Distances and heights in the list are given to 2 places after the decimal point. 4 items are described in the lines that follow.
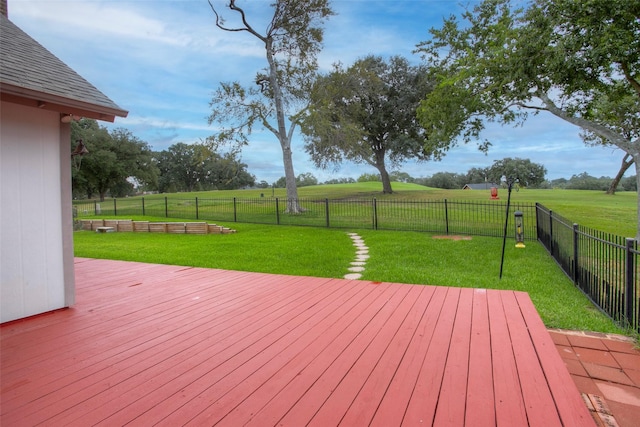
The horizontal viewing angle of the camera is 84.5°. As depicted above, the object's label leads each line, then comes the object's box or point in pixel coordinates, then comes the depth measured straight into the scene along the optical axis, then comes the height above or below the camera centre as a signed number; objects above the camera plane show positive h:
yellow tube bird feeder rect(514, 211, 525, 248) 7.74 -0.73
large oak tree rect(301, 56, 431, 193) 20.09 +5.20
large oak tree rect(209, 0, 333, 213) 15.05 +5.48
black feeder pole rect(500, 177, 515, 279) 5.48 +0.23
